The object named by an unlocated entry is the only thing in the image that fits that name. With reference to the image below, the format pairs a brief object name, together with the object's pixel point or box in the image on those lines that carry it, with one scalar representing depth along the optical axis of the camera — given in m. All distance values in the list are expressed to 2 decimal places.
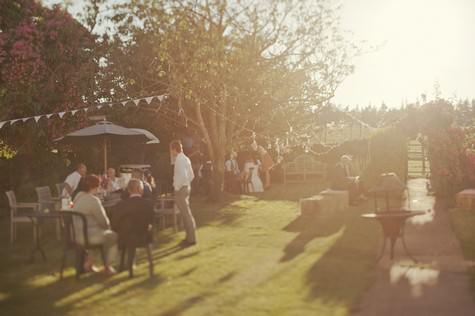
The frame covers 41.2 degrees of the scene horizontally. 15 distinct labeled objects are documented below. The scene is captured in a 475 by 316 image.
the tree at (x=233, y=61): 18.41
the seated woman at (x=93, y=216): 8.05
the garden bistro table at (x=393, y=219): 8.59
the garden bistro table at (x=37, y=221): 9.08
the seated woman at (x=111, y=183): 12.95
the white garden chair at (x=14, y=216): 11.36
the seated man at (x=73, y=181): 12.05
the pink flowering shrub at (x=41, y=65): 19.83
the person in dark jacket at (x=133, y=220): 7.93
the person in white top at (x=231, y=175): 23.39
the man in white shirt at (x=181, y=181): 10.80
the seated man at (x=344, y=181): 17.33
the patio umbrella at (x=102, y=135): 14.12
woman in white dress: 23.59
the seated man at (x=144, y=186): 11.16
